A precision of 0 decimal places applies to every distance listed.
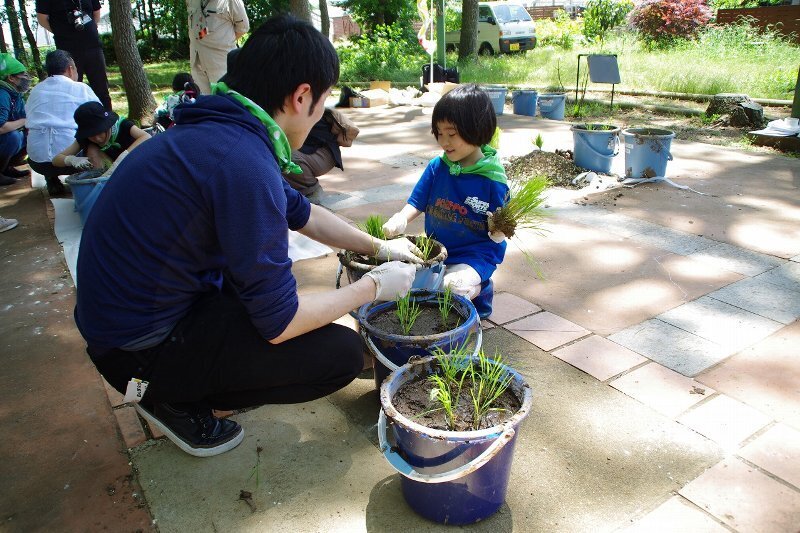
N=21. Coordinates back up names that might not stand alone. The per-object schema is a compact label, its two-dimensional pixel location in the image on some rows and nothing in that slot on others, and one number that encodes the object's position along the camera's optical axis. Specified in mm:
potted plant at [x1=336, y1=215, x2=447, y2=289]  2309
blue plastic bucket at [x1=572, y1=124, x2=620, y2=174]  5160
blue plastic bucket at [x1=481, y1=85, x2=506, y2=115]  8453
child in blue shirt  2537
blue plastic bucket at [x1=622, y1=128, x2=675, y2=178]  4887
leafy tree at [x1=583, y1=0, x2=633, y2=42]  17812
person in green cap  5242
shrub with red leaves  14648
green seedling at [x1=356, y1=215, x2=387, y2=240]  2621
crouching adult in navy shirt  1505
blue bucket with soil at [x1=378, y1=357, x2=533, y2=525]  1463
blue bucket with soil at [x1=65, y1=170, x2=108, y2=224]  4047
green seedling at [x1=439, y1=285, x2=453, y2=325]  2086
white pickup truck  16578
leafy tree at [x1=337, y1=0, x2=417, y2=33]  21188
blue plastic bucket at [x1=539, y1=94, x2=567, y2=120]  8273
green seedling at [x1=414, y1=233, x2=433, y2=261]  2439
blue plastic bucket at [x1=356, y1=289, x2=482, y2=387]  1873
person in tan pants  5750
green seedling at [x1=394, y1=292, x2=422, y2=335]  2039
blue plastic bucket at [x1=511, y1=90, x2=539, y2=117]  8555
